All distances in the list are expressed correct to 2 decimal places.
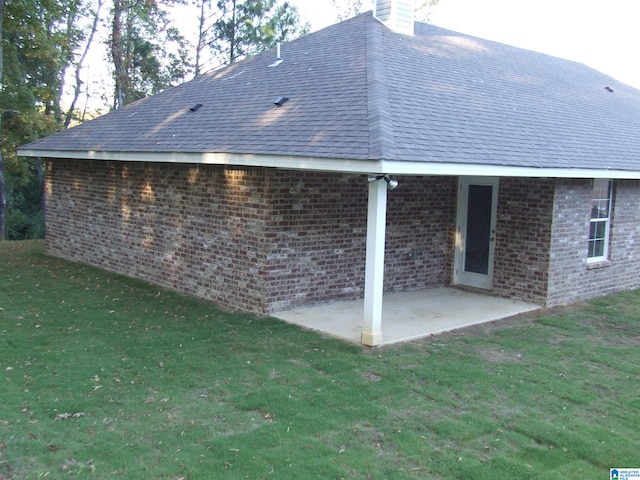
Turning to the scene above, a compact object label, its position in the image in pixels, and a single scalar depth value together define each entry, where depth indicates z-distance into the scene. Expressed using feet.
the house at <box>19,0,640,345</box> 27.32
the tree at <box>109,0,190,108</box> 86.90
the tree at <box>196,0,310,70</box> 95.66
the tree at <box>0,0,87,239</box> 62.03
